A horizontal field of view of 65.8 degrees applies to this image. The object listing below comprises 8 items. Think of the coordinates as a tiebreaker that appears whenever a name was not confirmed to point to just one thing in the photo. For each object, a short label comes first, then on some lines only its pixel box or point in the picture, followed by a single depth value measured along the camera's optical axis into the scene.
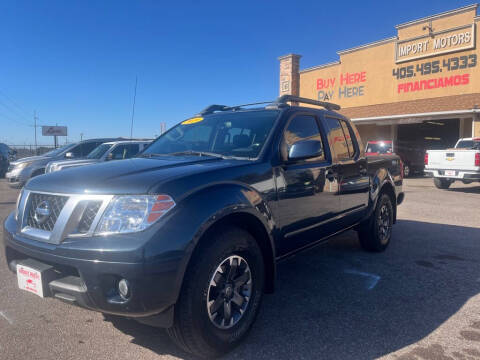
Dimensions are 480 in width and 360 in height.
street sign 45.84
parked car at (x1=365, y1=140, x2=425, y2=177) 19.97
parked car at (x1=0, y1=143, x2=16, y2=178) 18.38
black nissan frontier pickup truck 2.15
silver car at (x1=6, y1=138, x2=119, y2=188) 11.41
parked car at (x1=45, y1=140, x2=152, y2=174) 9.52
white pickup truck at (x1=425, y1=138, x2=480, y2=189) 11.98
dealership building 17.69
